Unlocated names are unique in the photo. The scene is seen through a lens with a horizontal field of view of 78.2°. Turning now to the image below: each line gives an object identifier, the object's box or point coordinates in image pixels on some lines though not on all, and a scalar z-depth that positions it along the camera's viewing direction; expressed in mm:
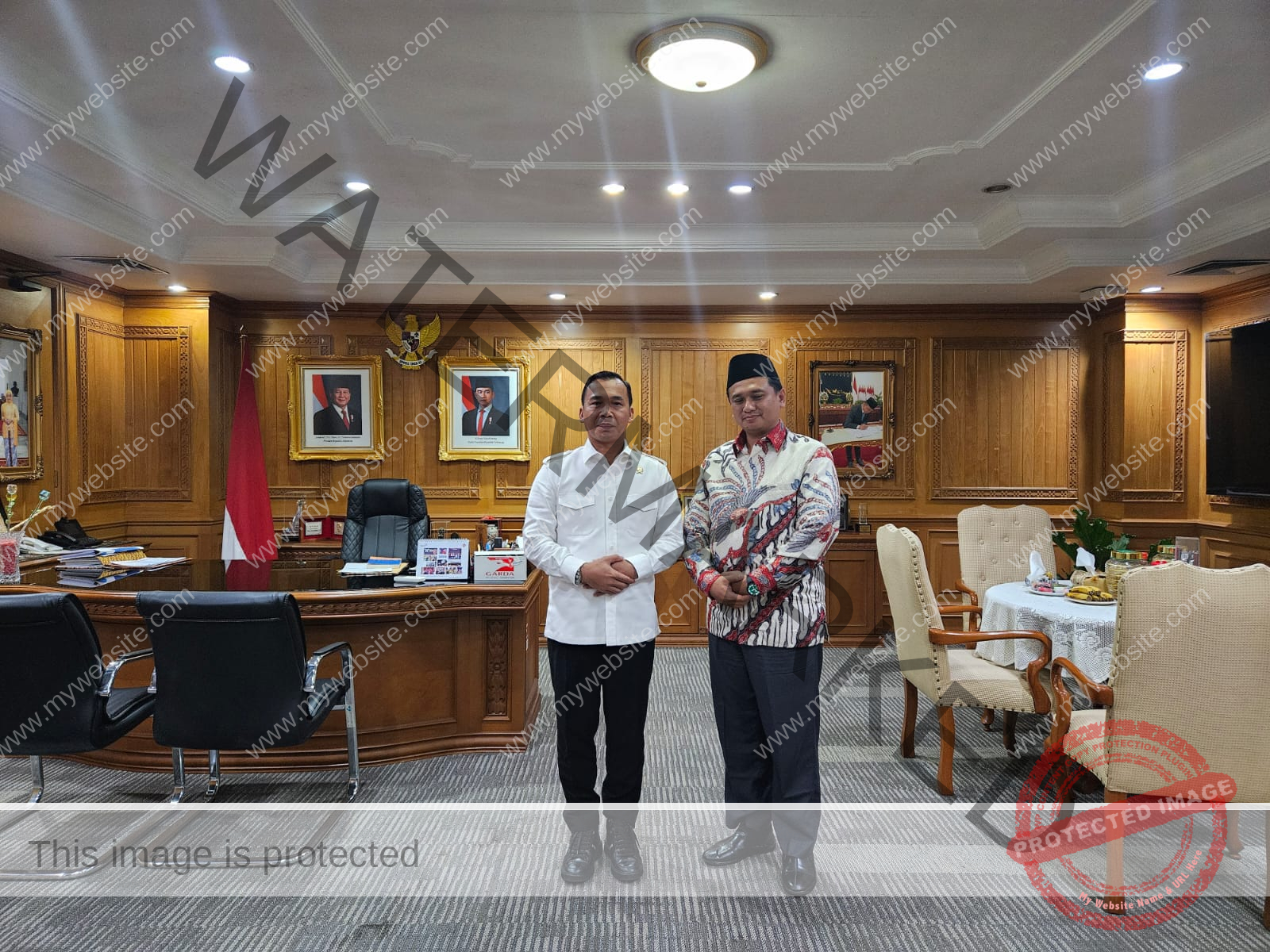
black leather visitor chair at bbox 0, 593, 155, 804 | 2602
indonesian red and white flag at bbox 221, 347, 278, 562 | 5578
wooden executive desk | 3443
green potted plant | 4164
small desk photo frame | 3717
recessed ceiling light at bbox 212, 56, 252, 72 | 2879
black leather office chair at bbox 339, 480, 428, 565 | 4715
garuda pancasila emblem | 6285
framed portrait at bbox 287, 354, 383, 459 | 6262
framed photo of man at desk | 6352
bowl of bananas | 3453
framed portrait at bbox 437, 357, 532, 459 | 6359
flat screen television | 5188
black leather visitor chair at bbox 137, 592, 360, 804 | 2645
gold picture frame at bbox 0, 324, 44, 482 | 4602
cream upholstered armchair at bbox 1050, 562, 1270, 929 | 2174
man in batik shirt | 2389
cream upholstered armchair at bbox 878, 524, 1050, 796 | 3193
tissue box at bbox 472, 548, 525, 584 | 3688
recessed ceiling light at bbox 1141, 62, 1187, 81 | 2910
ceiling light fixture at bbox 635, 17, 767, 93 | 2711
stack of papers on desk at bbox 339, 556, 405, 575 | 3830
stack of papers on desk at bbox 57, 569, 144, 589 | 3582
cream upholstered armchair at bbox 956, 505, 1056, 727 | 4559
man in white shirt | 2465
